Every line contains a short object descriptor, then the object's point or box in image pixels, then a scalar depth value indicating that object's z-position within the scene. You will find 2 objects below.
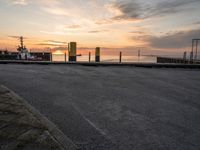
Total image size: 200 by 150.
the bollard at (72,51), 15.89
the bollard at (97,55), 19.18
